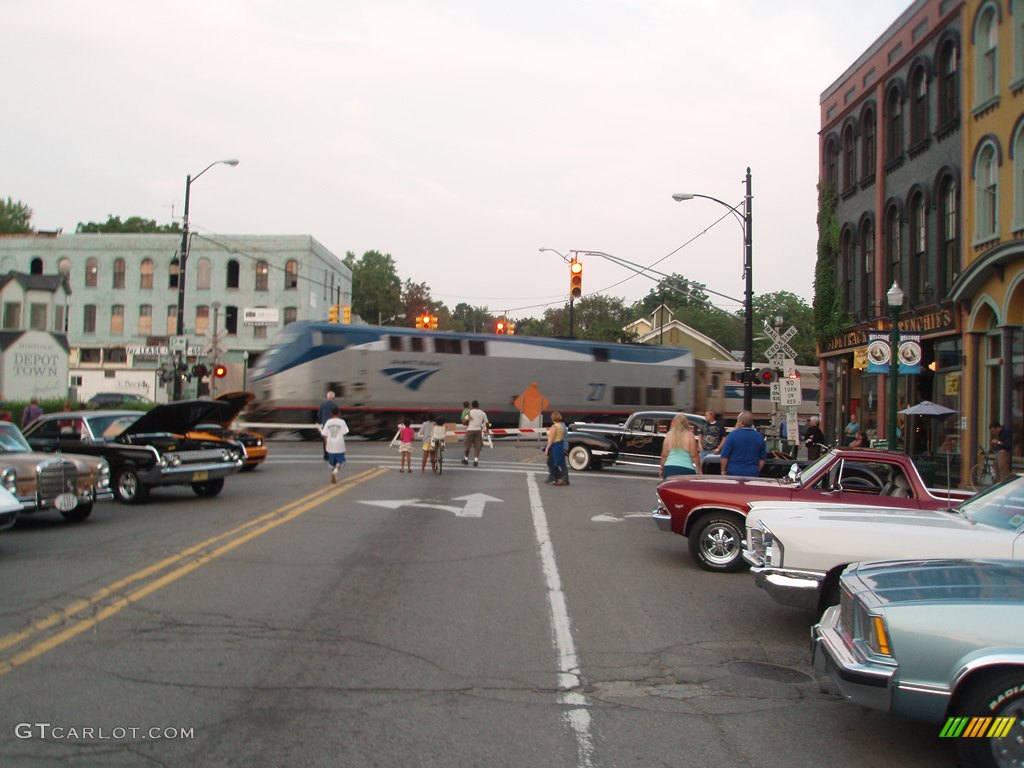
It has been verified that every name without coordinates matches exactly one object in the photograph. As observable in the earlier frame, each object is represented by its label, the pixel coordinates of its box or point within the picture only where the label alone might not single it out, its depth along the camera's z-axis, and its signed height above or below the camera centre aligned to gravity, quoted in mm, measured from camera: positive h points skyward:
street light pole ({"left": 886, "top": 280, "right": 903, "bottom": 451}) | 20859 +1434
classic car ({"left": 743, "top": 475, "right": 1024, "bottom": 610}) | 6895 -908
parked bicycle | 21641 -1203
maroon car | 9891 -829
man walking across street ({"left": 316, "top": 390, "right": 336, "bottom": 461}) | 26344 -15
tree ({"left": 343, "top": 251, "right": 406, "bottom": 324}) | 97562 +11533
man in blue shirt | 12711 -506
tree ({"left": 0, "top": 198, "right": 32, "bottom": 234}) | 88062 +17730
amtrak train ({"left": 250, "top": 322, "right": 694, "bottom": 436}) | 34406 +1394
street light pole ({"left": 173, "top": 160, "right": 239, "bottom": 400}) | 31312 +5049
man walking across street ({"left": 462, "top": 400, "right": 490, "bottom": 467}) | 25484 -557
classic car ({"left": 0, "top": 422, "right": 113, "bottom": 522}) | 12133 -986
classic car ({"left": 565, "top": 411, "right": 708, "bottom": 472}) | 23891 -754
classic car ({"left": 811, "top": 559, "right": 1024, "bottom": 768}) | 4656 -1212
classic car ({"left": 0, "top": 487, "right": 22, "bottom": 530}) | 10406 -1167
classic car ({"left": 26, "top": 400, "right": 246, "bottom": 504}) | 15727 -689
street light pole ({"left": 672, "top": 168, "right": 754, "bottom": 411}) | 28094 +4129
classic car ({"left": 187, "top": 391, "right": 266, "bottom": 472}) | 17703 -563
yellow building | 21469 +4565
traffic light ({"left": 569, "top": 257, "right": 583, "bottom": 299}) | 28291 +3966
